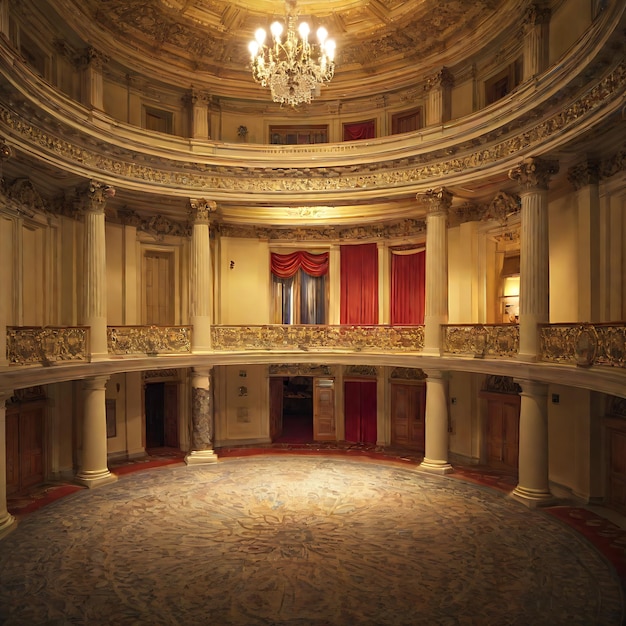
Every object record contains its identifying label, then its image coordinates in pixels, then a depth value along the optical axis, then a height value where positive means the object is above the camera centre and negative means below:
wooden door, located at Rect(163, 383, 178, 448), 15.86 -3.11
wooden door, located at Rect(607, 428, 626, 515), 10.10 -3.14
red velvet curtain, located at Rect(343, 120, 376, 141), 15.18 +5.13
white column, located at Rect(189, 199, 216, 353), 13.77 +0.82
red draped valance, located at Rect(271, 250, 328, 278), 16.86 +1.48
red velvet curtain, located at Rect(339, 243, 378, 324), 16.42 +0.79
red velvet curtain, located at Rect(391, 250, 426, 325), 15.55 +0.65
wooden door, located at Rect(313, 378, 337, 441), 16.84 -3.21
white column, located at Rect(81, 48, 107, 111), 12.30 +5.48
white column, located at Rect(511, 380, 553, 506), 10.74 -2.72
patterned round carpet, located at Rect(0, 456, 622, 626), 6.90 -3.91
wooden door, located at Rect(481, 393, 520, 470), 13.14 -3.07
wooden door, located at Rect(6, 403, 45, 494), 11.45 -2.99
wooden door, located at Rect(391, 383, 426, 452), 15.65 -3.14
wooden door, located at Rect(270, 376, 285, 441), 16.77 -3.06
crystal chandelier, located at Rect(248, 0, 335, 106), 9.18 +4.17
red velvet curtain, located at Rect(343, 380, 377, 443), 16.42 -3.13
